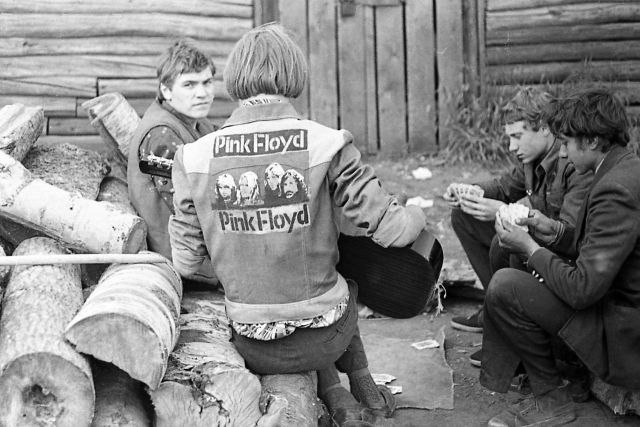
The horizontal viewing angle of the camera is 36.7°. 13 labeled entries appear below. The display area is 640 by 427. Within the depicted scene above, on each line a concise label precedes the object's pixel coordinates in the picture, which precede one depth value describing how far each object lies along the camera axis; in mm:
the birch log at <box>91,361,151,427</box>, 3766
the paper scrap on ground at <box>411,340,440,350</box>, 5863
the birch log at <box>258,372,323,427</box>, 4016
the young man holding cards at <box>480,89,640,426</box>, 4320
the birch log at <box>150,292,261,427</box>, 3834
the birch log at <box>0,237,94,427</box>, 3568
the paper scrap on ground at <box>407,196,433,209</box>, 8153
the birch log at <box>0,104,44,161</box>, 5246
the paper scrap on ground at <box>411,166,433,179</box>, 8758
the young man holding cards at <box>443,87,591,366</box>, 5254
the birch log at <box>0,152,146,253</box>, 4516
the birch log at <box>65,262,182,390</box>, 3662
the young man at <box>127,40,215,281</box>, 5105
